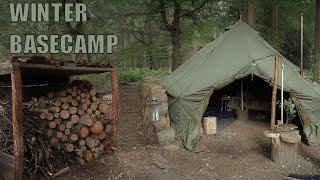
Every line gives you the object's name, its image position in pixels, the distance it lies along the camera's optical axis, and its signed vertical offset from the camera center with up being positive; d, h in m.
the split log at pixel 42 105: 5.68 -0.40
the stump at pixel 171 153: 7.18 -1.63
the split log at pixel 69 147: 5.84 -1.21
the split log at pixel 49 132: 5.60 -0.88
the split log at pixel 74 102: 6.04 -0.36
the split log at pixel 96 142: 6.35 -1.21
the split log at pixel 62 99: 5.87 -0.29
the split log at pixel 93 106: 6.28 -0.47
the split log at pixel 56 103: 5.75 -0.36
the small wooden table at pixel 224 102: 11.73 -0.76
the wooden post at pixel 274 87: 7.22 -0.12
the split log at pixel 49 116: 5.60 -0.59
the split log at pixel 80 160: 6.11 -1.52
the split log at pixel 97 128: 6.10 -0.88
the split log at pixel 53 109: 5.71 -0.47
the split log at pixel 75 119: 5.90 -0.68
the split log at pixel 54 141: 5.60 -1.05
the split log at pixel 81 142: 6.04 -1.15
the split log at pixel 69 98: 5.98 -0.28
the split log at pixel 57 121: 5.73 -0.69
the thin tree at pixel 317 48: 11.09 +1.23
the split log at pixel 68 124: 5.84 -0.77
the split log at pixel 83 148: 6.10 -1.28
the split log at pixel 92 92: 6.38 -0.18
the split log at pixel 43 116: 5.51 -0.58
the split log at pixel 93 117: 6.23 -0.68
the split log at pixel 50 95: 5.99 -0.22
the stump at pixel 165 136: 7.79 -1.36
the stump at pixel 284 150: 7.00 -1.54
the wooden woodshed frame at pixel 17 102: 4.57 -0.27
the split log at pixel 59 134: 5.73 -0.94
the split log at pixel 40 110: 5.57 -0.48
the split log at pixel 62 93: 5.93 -0.18
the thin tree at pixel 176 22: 13.77 +2.77
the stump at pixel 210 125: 9.01 -1.23
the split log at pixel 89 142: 6.15 -1.17
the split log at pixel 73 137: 5.88 -1.02
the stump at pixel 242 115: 10.95 -1.15
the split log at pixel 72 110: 5.94 -0.51
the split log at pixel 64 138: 5.81 -1.03
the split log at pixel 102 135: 6.36 -1.07
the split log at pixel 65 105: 5.86 -0.42
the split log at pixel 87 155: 6.19 -1.44
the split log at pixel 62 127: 5.79 -0.82
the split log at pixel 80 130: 5.94 -0.90
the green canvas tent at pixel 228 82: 8.10 +0.00
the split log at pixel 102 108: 6.41 -0.51
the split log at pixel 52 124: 5.62 -0.75
